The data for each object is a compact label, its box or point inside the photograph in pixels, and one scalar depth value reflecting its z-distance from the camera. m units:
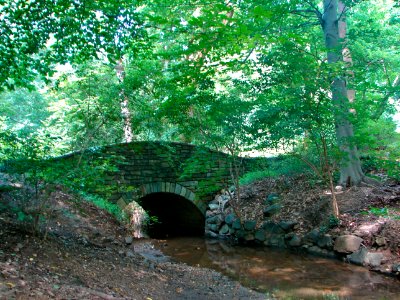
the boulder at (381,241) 6.00
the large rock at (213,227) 10.24
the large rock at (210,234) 10.17
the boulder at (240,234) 8.91
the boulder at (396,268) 5.47
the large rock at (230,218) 9.58
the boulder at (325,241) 6.97
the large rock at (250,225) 8.84
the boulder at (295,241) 7.62
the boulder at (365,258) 5.91
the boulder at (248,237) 8.75
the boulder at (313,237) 7.30
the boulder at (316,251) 7.08
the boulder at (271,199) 9.31
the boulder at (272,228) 8.24
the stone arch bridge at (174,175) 9.58
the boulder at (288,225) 8.04
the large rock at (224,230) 9.81
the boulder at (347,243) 6.46
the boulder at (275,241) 8.08
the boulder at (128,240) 6.51
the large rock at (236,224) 9.20
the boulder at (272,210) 8.85
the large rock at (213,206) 10.83
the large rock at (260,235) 8.48
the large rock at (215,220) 10.18
